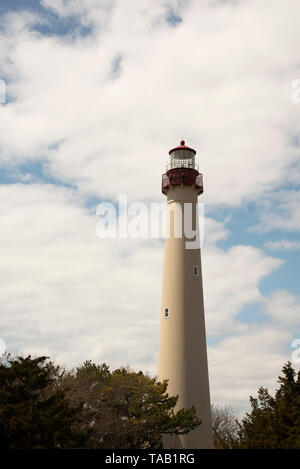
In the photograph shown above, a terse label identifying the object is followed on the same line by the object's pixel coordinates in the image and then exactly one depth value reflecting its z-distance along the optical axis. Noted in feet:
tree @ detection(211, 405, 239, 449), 187.36
